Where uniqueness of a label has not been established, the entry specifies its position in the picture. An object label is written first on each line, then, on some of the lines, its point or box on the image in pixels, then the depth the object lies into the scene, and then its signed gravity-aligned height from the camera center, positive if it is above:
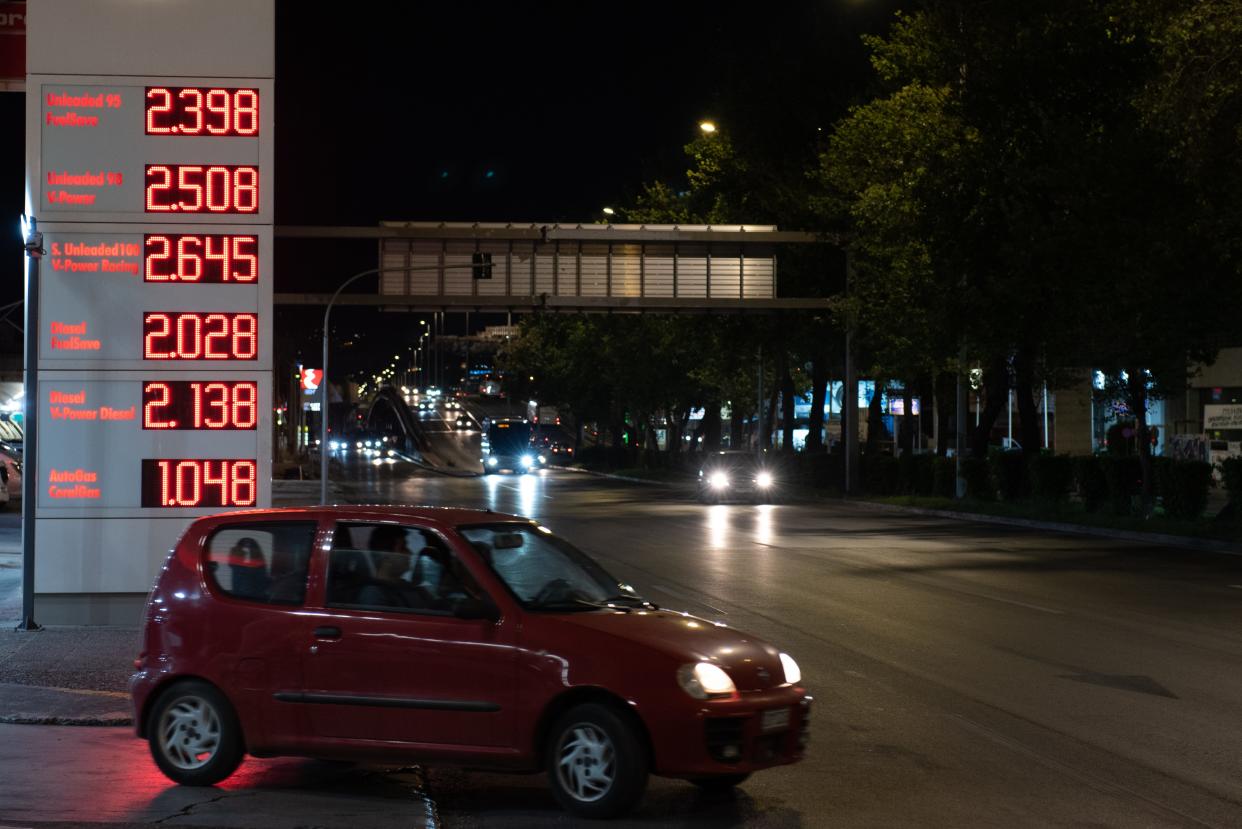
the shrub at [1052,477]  40.69 -0.75
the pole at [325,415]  40.48 +0.88
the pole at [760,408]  65.50 +1.64
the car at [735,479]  49.53 -0.94
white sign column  16.16 +1.51
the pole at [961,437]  45.19 +0.29
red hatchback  7.87 -1.08
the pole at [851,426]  50.81 +0.70
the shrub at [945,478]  47.62 -0.90
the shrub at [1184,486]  34.22 -0.83
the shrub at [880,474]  52.28 -0.87
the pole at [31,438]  16.02 +0.11
